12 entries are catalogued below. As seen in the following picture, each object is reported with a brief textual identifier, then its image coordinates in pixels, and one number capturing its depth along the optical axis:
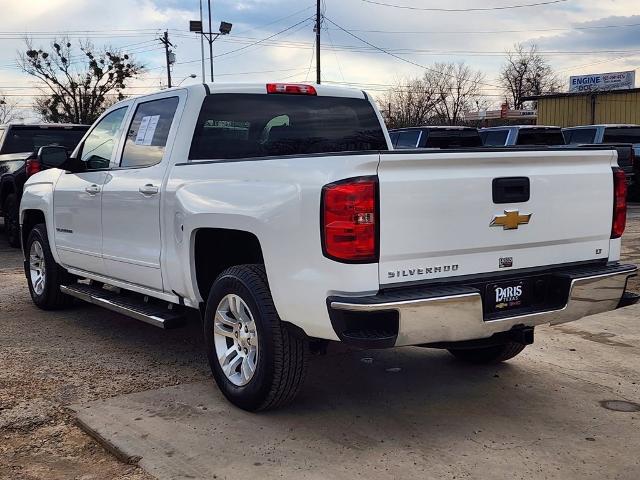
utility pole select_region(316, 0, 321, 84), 31.97
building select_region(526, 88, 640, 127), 29.36
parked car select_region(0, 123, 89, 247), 10.92
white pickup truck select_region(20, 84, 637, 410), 3.29
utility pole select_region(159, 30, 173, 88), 53.94
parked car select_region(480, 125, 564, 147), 16.27
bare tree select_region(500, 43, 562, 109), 74.12
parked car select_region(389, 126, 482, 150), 15.72
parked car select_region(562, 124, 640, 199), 17.20
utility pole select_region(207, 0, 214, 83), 39.00
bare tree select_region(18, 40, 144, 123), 46.62
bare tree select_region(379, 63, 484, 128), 62.53
